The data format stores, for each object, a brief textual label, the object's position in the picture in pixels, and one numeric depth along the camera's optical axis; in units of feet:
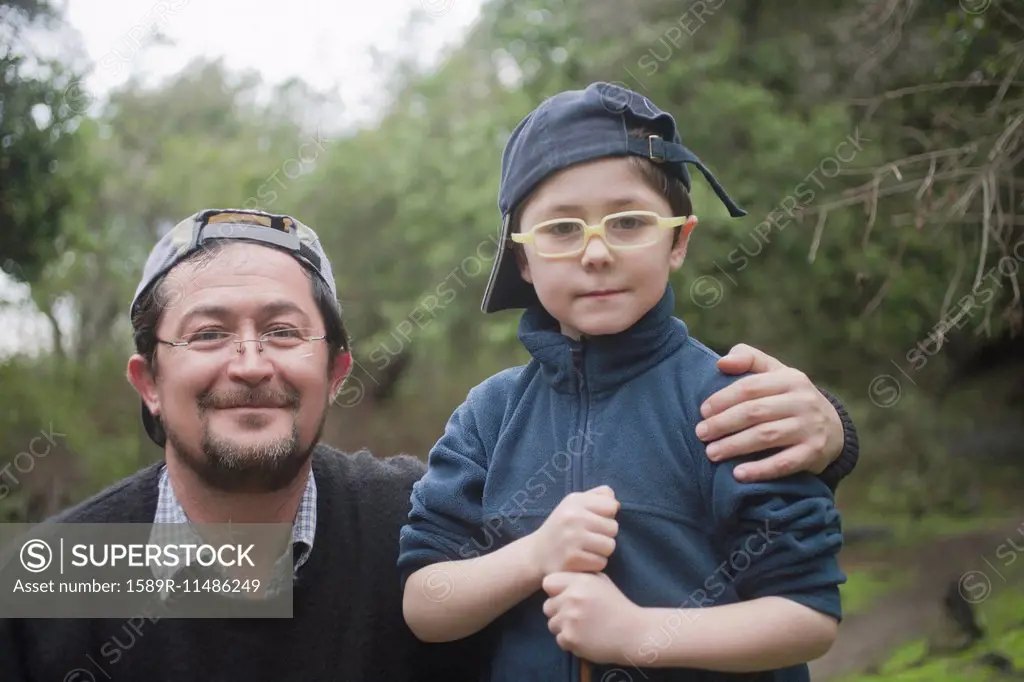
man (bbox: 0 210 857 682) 4.22
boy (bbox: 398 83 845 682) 3.56
